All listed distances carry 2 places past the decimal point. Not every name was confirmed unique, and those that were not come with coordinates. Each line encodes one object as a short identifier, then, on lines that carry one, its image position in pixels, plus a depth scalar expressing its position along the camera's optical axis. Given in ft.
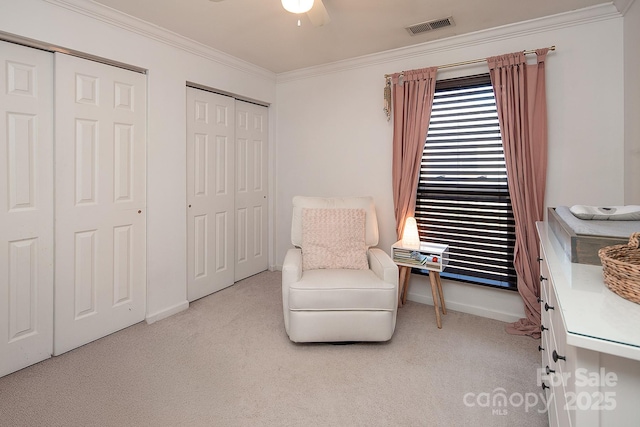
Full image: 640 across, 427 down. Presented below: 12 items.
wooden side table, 8.67
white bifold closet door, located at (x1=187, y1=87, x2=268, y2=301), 10.38
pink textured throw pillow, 8.75
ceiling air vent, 8.39
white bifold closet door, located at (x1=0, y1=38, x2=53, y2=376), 6.51
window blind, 8.96
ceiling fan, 5.64
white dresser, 2.22
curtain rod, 8.26
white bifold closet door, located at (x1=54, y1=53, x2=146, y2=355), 7.29
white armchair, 7.35
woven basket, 2.65
